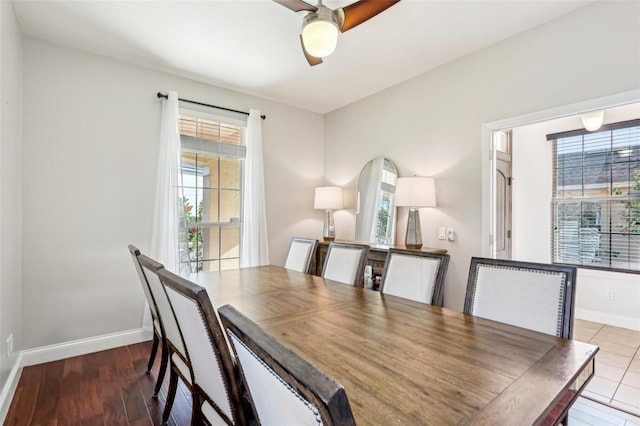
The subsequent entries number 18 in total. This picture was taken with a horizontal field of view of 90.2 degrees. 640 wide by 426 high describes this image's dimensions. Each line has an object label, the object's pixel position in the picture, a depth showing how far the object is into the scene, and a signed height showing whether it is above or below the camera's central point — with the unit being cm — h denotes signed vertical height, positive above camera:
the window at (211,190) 356 +27
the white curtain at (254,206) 378 +8
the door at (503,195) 401 +23
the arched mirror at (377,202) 371 +13
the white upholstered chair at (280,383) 47 -30
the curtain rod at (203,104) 329 +122
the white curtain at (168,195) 321 +18
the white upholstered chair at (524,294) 141 -40
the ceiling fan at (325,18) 184 +115
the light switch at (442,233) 317 -20
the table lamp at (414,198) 312 +15
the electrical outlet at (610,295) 368 -94
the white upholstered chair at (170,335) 151 -63
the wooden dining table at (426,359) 85 -52
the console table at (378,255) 318 -44
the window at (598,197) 368 +20
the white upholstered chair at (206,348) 102 -48
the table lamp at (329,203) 411 +13
